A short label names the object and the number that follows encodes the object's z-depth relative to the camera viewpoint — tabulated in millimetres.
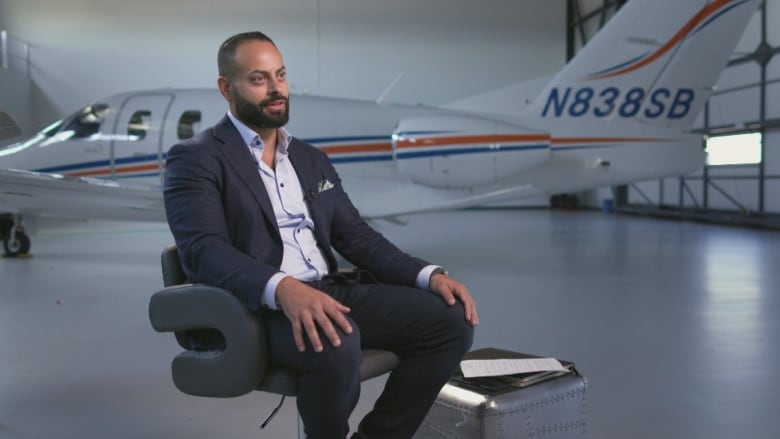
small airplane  7125
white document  2252
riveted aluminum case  2061
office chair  1690
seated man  1629
